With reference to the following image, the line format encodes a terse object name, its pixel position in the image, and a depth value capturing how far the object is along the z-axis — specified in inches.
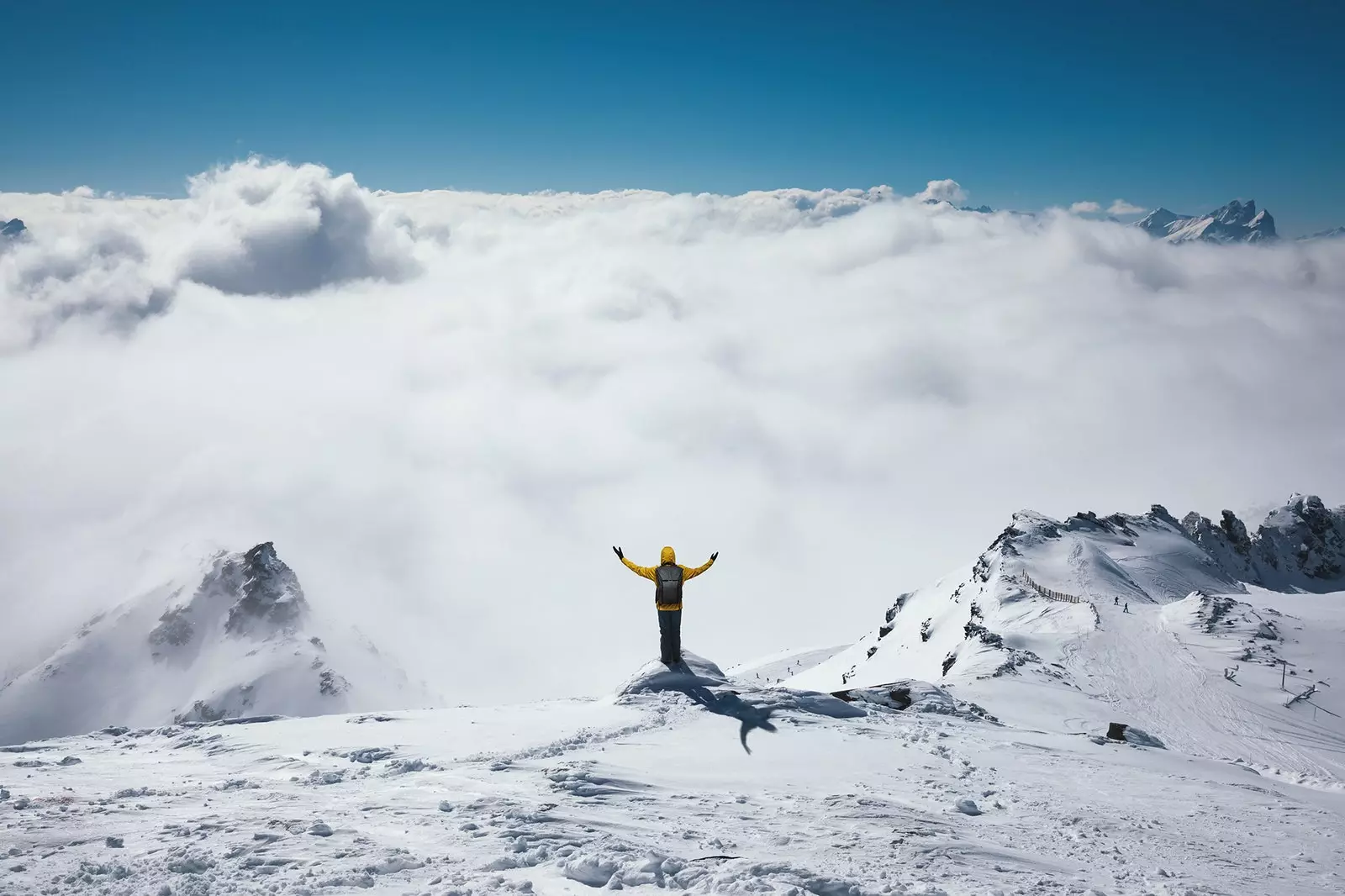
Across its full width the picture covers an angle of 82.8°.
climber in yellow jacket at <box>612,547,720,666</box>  696.4
